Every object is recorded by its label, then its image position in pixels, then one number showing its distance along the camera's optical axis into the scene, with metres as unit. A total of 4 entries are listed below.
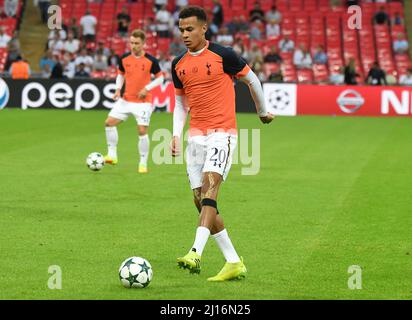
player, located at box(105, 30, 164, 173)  38.34
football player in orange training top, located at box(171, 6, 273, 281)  19.23
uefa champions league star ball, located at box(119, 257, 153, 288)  17.89
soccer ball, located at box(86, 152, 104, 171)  36.31
